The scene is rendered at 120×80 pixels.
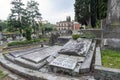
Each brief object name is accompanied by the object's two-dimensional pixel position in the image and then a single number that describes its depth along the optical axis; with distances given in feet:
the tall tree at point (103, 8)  23.70
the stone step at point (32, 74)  7.45
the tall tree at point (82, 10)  32.18
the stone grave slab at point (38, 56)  9.94
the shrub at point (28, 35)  27.42
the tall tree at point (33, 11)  44.78
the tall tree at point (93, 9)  31.88
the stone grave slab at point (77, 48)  10.07
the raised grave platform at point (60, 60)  8.02
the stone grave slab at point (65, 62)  8.02
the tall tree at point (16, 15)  36.74
